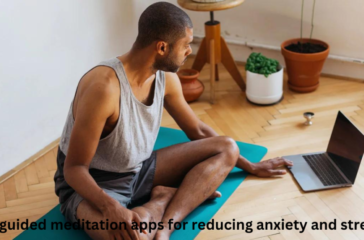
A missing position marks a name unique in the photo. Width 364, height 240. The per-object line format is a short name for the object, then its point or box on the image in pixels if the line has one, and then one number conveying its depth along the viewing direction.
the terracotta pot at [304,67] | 2.95
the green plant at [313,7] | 3.06
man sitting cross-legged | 1.74
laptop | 2.18
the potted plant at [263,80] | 2.87
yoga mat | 1.96
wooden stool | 2.77
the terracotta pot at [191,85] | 3.00
